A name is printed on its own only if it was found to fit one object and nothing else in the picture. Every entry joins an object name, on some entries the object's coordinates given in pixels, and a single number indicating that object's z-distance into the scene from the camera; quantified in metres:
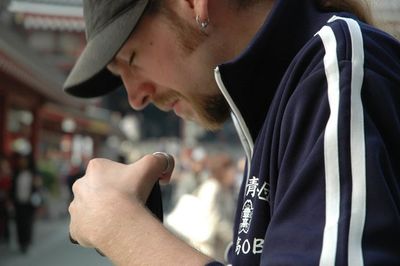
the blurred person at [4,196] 11.05
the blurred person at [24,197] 10.81
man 0.79
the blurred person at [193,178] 8.54
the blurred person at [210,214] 4.08
